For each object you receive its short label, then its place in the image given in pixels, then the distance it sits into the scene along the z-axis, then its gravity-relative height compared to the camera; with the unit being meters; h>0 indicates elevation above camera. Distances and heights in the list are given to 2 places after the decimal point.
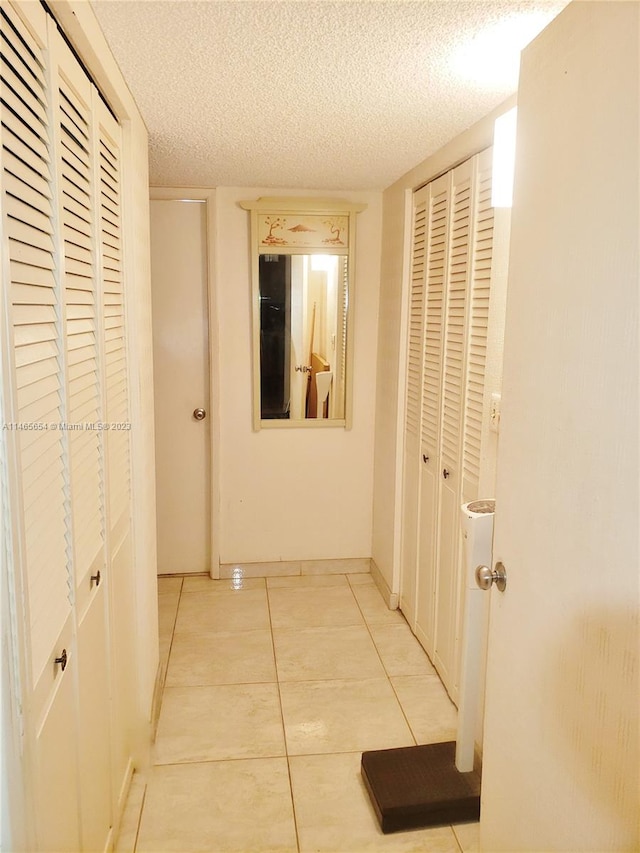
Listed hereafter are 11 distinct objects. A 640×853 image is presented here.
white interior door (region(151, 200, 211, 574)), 3.27 -0.31
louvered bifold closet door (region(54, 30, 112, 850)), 1.29 -0.21
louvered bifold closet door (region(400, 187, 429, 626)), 2.77 -0.37
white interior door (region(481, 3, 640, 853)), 0.89 -0.20
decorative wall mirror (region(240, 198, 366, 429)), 3.21 +0.08
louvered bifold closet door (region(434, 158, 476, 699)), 2.25 -0.35
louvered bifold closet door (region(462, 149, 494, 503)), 2.07 +0.00
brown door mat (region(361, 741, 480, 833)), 1.83 -1.36
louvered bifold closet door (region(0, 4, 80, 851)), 0.98 -0.13
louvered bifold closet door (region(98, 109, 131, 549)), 1.64 -0.02
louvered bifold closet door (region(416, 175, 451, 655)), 2.50 -0.31
